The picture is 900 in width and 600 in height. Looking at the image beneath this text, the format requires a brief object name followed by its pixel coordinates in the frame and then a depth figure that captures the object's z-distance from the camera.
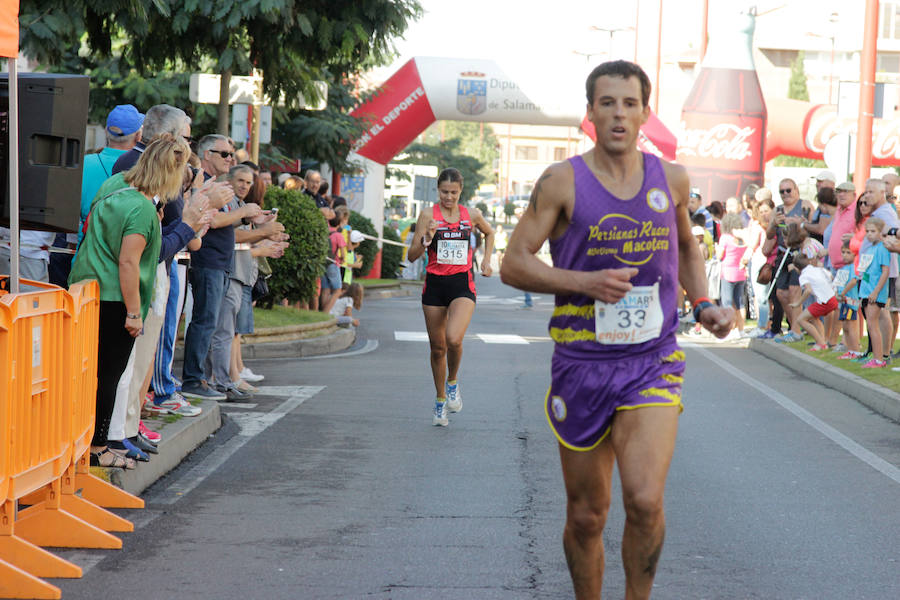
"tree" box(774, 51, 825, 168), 89.81
